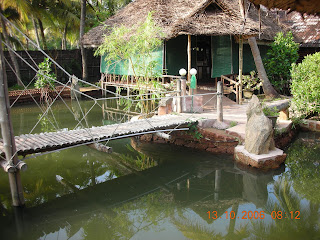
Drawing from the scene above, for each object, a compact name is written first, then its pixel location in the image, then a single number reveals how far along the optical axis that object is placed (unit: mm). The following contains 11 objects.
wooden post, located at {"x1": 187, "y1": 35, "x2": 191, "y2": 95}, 10106
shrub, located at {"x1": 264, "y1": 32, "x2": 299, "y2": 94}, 11758
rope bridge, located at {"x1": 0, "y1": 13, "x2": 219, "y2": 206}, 4711
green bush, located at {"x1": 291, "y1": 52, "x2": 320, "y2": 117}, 8523
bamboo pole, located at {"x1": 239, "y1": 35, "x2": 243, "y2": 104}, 10289
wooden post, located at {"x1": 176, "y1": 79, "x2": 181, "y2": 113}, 8274
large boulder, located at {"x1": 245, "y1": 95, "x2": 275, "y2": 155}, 6453
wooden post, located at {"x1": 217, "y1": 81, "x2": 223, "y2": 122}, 7641
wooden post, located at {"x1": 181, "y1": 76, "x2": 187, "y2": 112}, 8281
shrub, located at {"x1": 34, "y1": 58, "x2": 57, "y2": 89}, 12816
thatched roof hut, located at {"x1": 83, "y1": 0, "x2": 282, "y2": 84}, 10078
